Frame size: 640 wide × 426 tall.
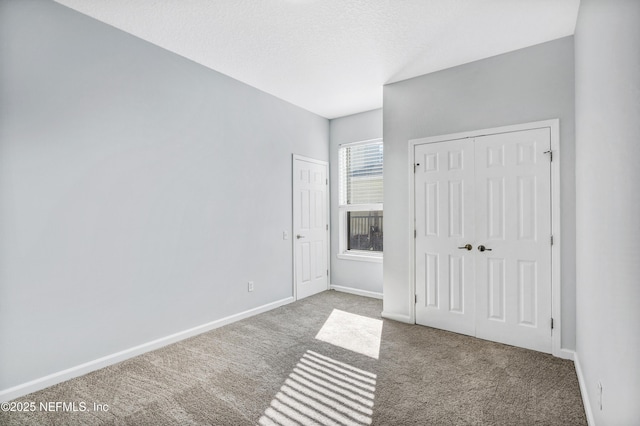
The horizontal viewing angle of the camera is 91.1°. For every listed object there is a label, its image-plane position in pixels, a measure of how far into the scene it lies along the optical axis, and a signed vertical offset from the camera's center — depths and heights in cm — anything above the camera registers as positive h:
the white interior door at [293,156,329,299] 467 -16
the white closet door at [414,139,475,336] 328 -20
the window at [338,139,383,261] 490 +26
